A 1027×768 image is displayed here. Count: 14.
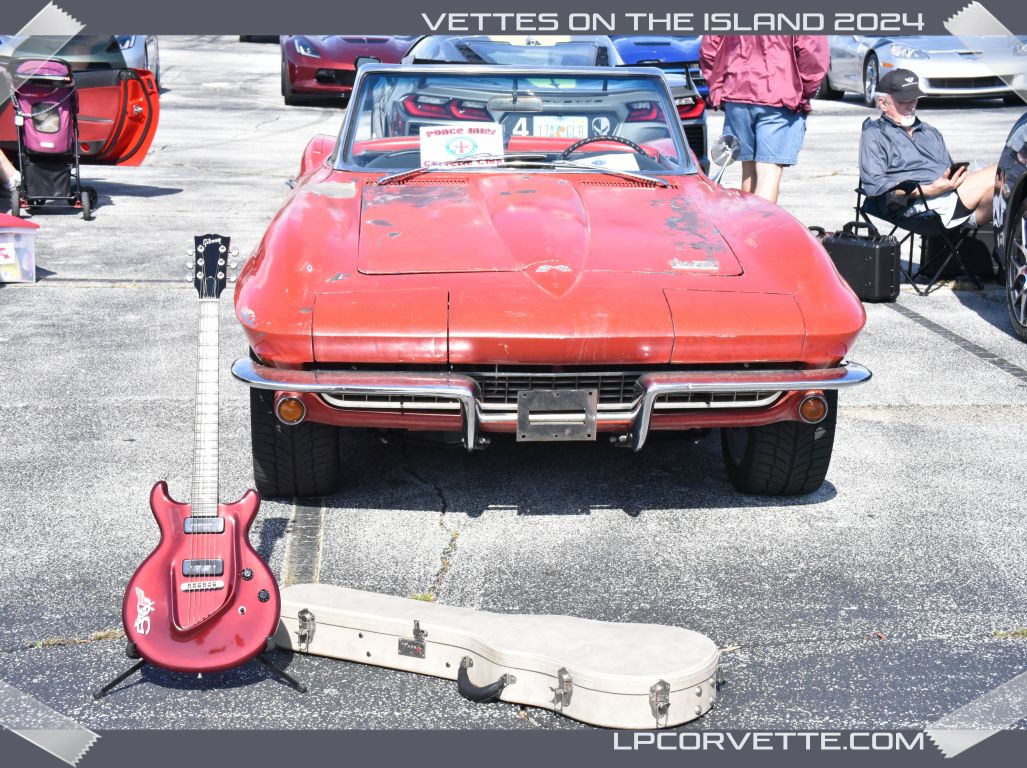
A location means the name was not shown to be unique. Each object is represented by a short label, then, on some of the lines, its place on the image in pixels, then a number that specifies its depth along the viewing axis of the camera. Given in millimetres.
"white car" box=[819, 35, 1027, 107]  16453
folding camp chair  8039
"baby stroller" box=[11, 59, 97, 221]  9953
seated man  8078
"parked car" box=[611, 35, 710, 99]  15745
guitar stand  3371
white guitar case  3230
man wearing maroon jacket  8336
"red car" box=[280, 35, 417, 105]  17203
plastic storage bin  8070
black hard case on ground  7766
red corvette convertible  4117
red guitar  3393
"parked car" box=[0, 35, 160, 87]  10430
